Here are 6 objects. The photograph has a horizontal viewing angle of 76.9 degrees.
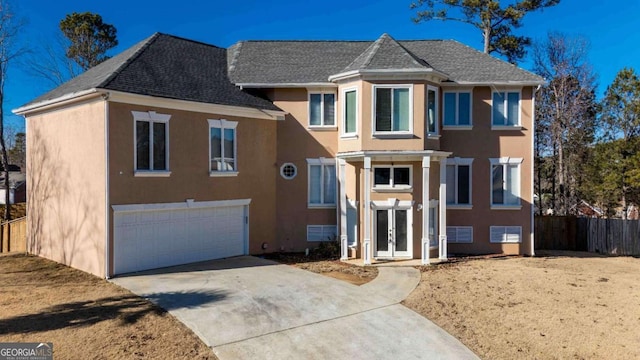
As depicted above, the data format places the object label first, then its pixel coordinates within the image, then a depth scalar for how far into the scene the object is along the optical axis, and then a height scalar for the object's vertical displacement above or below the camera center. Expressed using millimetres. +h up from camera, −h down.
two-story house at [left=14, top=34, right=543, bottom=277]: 12453 +688
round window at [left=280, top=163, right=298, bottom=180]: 16375 +123
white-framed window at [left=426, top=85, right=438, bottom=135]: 14711 +2330
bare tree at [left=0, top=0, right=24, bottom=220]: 22953 +3099
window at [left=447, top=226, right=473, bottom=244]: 16359 -2437
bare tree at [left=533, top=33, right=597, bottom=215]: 23906 +3461
